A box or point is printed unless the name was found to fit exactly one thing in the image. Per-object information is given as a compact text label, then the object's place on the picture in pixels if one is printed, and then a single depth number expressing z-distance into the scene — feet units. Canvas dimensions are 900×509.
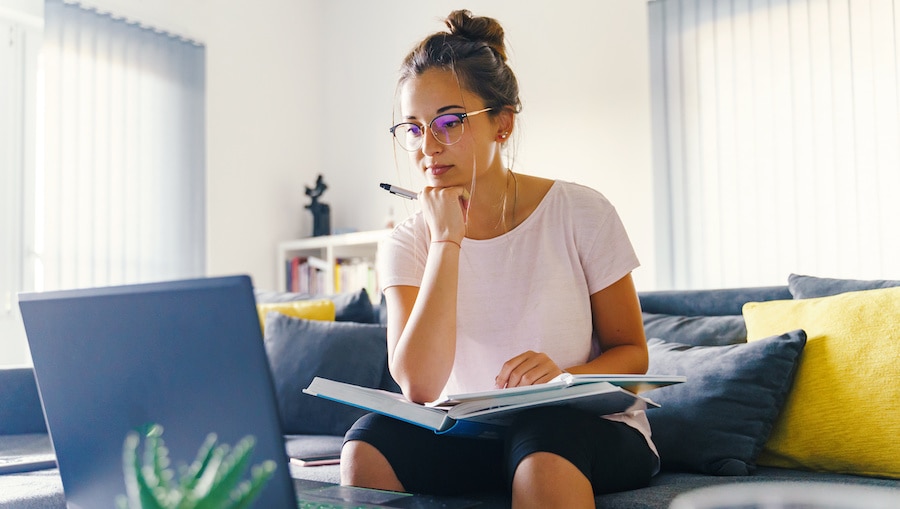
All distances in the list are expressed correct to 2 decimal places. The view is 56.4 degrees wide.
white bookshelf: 13.85
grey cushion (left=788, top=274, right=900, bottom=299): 6.16
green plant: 1.58
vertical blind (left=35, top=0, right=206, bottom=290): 11.84
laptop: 2.17
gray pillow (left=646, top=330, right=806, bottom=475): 5.29
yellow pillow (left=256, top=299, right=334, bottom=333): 8.92
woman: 4.04
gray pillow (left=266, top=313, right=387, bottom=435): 7.83
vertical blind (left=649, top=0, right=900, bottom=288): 10.25
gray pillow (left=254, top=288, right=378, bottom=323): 9.03
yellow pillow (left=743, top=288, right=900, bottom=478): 5.03
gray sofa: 5.24
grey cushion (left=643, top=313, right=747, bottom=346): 6.46
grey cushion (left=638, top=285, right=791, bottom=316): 6.88
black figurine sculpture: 14.87
